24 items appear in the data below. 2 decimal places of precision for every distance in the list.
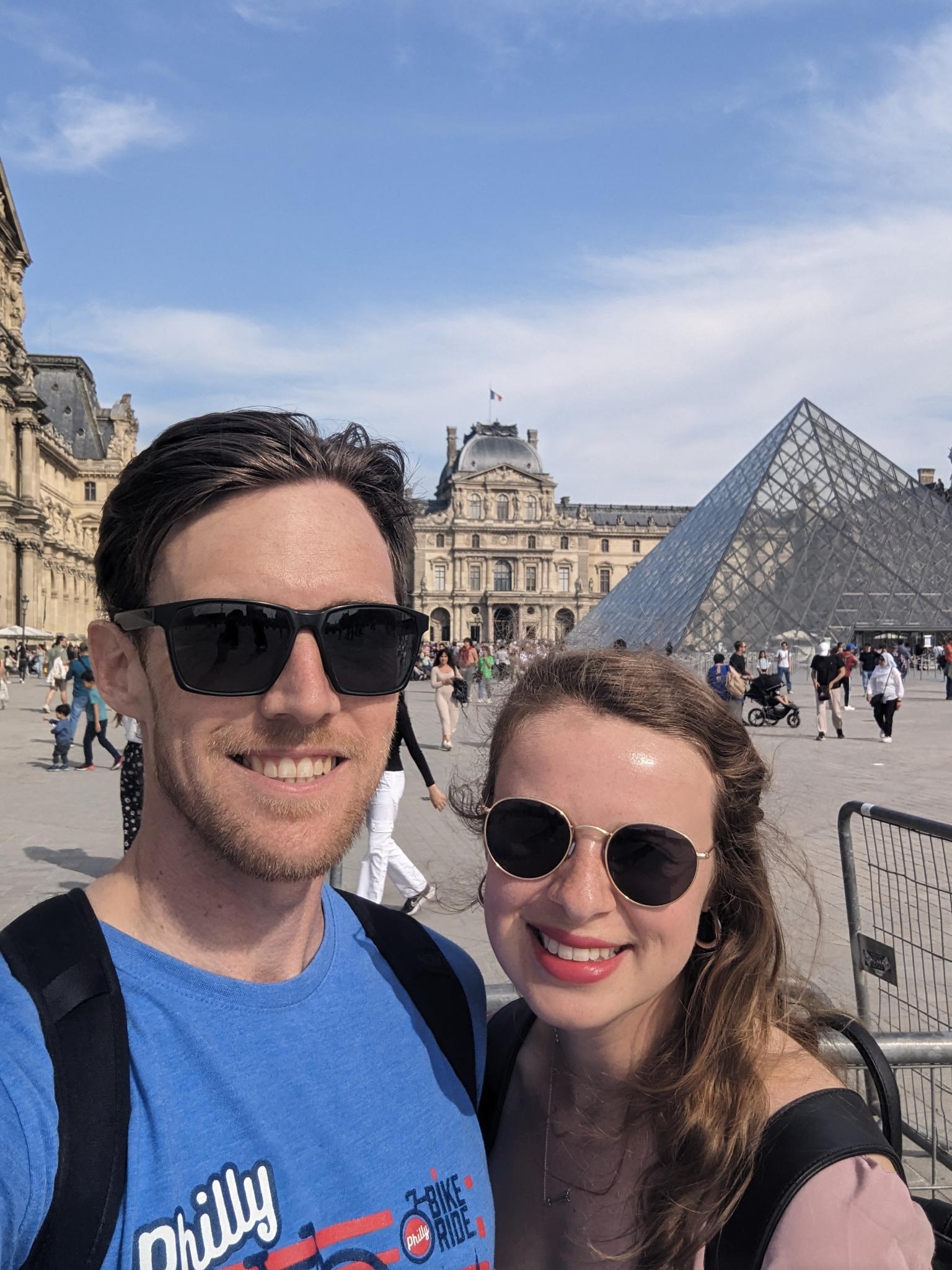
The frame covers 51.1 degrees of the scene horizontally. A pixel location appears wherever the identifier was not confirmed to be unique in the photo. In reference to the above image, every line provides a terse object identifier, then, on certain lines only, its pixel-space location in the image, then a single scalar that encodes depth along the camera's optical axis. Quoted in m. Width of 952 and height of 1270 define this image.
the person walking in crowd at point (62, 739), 10.77
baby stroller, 14.75
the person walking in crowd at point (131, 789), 4.73
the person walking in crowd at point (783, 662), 18.14
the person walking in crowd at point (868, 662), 20.39
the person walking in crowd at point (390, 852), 4.87
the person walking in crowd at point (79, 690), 10.68
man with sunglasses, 0.91
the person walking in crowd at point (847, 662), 15.73
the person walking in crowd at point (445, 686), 12.38
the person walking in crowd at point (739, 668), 12.87
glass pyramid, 28.62
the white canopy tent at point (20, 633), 32.72
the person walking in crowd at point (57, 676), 17.83
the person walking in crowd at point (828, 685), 13.36
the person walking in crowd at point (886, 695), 12.54
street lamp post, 35.31
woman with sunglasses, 1.21
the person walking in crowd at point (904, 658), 25.41
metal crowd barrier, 2.56
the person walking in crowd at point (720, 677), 12.55
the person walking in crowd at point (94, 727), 10.69
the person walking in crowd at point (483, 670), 22.30
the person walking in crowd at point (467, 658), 19.25
